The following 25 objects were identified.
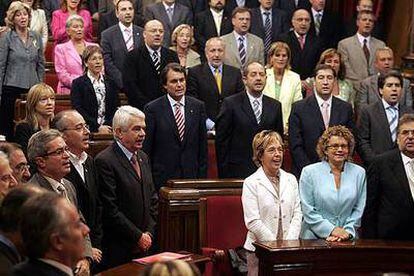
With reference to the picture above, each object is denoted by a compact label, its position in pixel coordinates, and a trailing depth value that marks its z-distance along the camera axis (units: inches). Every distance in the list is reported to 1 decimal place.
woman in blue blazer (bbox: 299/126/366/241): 451.5
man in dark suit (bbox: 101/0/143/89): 663.8
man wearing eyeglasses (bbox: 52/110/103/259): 408.5
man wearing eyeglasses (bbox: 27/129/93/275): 367.2
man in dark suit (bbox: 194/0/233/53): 718.5
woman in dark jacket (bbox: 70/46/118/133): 578.9
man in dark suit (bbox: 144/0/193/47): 715.4
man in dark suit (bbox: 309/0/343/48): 737.6
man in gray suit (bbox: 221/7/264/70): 674.2
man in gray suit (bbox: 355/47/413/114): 614.9
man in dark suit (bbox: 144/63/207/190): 532.4
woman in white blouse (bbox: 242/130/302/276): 436.1
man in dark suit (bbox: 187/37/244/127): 604.1
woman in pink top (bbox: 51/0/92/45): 718.5
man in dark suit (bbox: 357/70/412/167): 561.3
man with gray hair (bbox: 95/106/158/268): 429.1
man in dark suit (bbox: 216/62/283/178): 549.6
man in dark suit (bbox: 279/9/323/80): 701.3
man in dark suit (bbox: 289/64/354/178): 544.1
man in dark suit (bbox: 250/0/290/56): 725.9
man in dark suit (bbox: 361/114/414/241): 461.4
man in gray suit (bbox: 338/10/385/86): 674.9
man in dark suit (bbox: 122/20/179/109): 618.2
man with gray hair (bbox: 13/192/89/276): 227.3
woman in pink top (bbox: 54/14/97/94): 641.0
